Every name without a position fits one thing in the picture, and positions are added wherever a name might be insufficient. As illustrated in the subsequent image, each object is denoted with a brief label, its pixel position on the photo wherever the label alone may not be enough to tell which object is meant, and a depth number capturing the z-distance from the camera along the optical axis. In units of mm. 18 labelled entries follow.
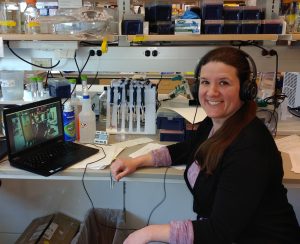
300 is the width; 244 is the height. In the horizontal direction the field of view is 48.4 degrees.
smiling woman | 1001
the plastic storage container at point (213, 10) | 1671
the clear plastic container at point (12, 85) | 1829
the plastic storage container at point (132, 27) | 1676
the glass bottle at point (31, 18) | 1705
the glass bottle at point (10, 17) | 1732
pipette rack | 1703
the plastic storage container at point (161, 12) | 1716
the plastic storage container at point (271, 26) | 1679
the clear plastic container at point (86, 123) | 1591
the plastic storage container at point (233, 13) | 1692
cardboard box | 1893
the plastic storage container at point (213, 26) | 1665
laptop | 1332
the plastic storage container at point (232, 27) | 1697
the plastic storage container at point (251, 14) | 1693
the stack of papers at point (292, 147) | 1380
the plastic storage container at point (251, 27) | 1680
